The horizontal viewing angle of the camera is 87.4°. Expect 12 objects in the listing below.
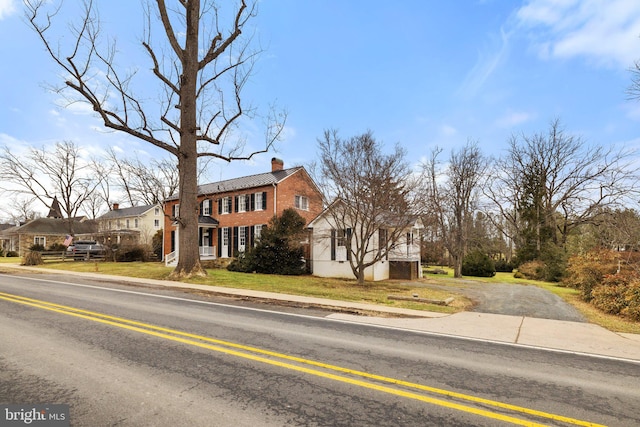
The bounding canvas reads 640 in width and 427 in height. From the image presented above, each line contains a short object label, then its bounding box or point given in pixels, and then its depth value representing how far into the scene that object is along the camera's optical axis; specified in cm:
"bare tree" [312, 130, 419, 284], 1691
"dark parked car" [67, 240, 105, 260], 3298
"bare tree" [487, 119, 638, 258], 3183
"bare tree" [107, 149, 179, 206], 4534
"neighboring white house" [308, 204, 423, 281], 2213
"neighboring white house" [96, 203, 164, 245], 5261
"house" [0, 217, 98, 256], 4781
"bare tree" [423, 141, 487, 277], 2744
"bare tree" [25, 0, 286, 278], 1744
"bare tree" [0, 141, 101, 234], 3906
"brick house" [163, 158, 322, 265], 2828
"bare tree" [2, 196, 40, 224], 6309
